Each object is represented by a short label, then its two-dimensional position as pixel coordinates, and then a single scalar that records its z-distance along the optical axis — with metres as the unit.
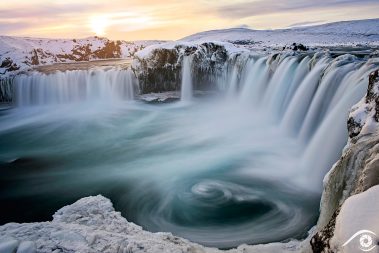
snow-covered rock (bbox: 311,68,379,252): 3.42
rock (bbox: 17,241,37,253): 4.19
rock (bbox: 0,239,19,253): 4.15
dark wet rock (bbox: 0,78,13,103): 25.61
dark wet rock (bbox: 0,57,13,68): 31.45
